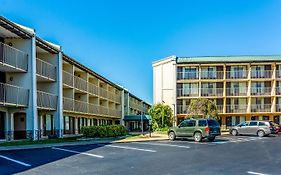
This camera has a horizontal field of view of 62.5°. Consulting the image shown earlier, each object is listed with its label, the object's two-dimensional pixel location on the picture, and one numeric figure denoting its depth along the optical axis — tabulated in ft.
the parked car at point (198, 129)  55.92
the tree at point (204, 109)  99.50
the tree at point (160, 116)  99.89
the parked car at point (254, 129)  73.97
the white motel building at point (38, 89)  50.99
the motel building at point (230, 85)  114.38
